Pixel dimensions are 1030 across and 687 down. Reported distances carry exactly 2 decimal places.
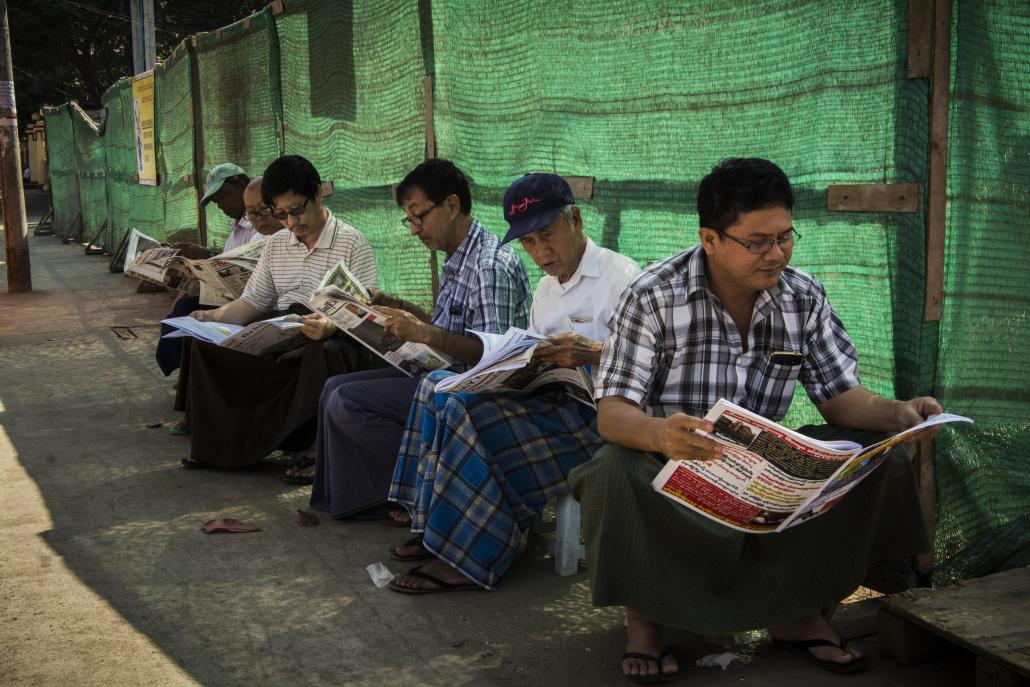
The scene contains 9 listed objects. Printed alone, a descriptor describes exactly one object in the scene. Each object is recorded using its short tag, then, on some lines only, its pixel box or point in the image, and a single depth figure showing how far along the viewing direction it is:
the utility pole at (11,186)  12.92
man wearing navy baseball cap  3.65
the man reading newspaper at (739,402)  2.87
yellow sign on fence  13.33
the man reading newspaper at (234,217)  6.18
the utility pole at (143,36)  20.08
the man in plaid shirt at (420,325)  4.15
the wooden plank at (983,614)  2.71
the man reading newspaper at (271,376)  5.27
